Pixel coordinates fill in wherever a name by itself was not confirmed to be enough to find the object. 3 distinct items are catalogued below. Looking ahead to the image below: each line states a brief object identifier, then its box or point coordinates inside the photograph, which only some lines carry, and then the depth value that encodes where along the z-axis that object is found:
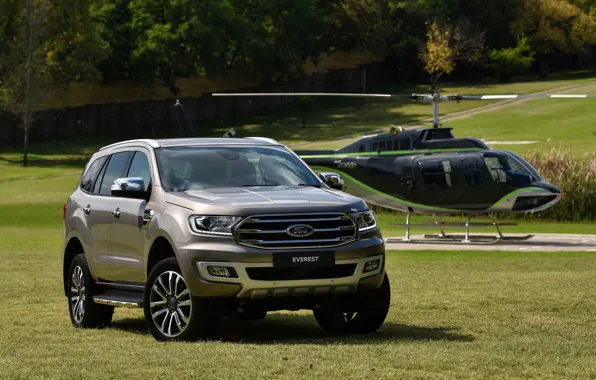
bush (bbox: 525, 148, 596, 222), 39.81
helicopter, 31.70
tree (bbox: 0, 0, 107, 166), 65.12
